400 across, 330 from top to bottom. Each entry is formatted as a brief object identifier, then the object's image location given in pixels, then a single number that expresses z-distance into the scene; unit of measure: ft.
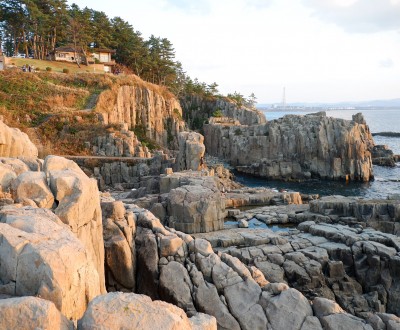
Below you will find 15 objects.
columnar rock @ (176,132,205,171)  158.20
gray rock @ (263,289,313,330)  48.44
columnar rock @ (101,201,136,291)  56.70
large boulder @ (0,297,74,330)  24.59
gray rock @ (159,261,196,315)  53.31
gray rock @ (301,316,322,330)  47.91
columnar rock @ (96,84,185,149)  228.43
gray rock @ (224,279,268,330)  49.22
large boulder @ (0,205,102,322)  29.09
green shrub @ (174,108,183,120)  281.37
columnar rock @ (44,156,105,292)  44.31
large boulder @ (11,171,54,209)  45.14
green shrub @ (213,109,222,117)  325.62
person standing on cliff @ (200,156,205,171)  159.39
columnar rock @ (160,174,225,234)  100.53
